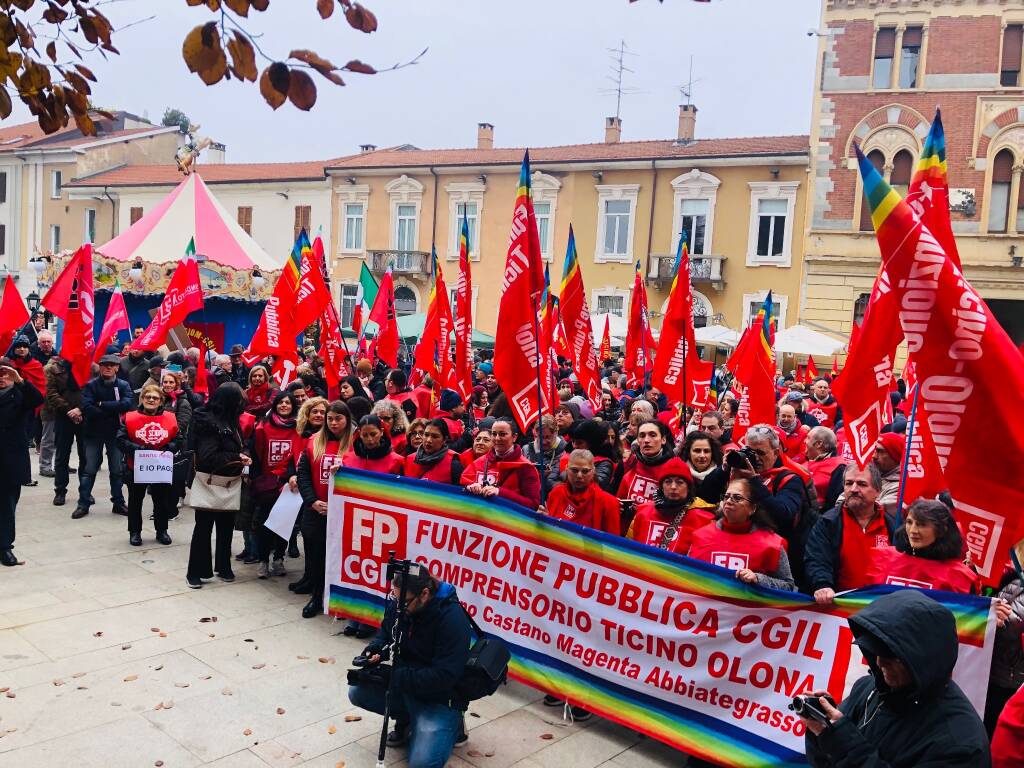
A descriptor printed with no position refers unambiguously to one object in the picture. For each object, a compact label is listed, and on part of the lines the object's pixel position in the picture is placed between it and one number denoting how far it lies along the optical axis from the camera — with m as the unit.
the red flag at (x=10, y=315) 9.79
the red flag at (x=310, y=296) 10.91
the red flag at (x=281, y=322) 10.87
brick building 26.64
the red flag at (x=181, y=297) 12.02
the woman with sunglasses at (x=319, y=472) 6.99
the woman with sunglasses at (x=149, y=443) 8.35
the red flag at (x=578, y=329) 11.41
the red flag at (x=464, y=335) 9.77
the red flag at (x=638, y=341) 12.55
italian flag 17.17
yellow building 29.64
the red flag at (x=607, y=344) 19.88
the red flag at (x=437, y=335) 10.85
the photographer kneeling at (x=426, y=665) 4.46
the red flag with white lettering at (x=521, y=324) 5.87
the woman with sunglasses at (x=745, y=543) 4.71
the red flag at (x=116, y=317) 11.55
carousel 20.03
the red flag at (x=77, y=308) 9.52
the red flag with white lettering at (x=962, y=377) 3.23
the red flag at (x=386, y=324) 13.23
